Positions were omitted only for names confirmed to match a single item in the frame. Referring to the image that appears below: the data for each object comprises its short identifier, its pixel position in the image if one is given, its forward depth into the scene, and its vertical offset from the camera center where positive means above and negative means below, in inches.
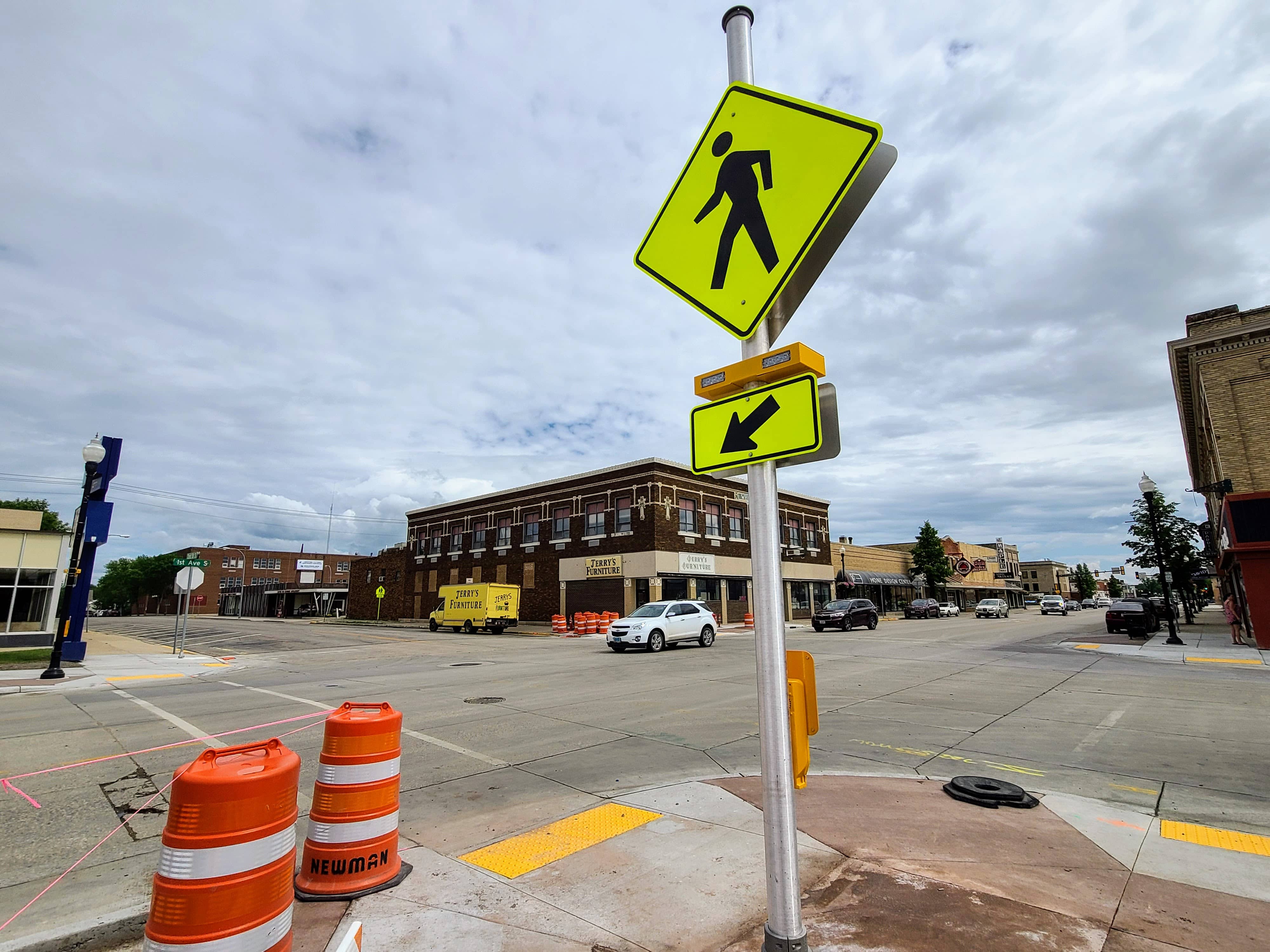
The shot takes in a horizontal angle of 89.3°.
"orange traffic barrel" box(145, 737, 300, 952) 95.3 -38.7
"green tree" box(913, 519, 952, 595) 2598.4 +170.3
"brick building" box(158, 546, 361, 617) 2987.2 +129.8
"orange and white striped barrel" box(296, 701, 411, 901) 147.5 -48.0
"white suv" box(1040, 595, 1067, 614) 2367.1 -14.7
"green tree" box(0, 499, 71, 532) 2647.6 +418.4
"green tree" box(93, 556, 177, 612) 3631.9 +162.7
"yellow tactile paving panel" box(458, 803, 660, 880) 164.7 -64.2
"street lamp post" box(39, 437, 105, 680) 581.6 +47.1
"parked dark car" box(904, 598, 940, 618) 1958.7 -18.7
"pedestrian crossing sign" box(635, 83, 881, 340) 102.7 +68.5
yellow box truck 1382.9 -1.6
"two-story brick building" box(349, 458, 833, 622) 1433.3 +154.0
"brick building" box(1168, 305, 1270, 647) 754.8 +234.0
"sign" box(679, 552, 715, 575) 1450.5 +91.6
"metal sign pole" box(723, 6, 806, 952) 95.0 -17.4
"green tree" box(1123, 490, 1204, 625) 1405.0 +128.5
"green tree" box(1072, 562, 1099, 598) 5142.7 +164.3
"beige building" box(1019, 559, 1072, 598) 5246.1 +200.1
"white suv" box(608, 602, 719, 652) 826.8 -29.2
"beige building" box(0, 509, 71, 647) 848.3 +42.1
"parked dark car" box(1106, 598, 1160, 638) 1013.8 -28.3
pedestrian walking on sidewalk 867.4 -32.8
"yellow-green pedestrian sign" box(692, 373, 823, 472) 97.4 +28.3
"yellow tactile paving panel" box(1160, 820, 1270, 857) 173.5 -65.6
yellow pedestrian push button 101.0 -16.6
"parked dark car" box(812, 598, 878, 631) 1302.9 -24.3
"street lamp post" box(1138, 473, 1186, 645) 847.7 +80.9
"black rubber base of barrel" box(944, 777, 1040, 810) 207.9 -62.1
